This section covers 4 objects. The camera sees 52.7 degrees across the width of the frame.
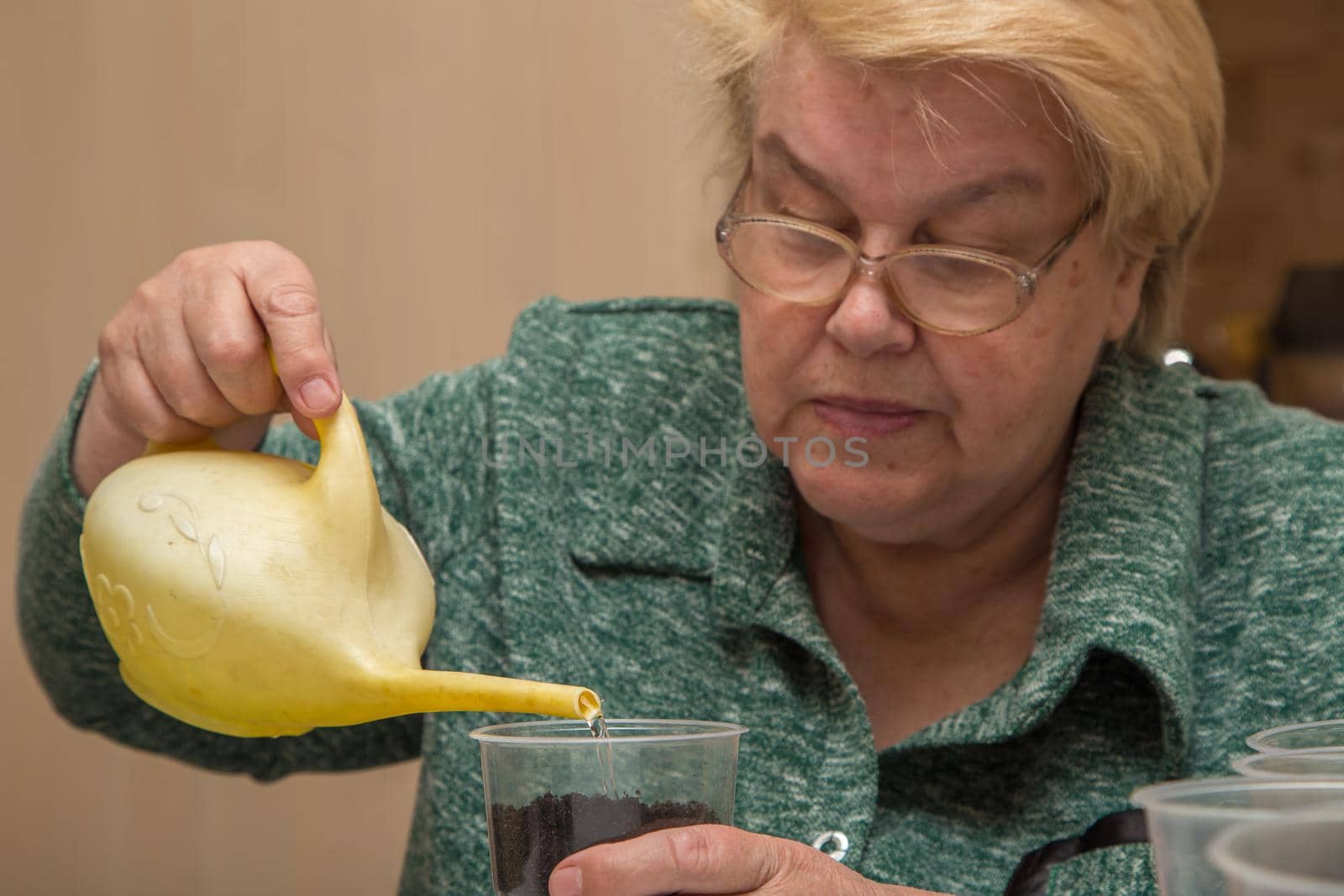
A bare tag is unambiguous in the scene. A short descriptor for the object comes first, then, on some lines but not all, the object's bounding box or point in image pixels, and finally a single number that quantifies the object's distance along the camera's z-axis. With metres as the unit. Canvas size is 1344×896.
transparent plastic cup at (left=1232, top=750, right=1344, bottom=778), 0.68
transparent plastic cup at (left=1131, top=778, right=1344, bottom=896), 0.58
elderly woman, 1.05
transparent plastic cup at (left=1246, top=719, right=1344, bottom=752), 0.77
